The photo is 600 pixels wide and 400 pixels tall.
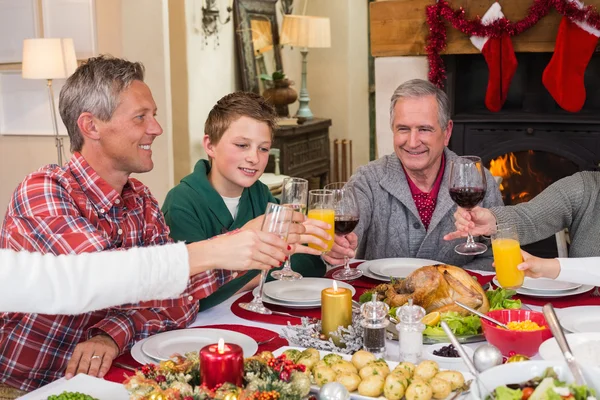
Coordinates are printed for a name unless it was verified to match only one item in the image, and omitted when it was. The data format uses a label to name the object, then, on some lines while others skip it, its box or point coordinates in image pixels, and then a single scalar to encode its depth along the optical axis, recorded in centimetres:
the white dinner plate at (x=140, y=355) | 149
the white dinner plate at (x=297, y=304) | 188
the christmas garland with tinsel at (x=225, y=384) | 113
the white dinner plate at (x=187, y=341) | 152
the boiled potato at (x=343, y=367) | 128
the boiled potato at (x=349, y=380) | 126
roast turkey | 171
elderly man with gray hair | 262
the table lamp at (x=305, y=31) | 577
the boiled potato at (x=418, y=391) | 120
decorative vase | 574
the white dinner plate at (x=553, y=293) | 193
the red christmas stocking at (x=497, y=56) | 388
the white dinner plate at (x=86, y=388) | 132
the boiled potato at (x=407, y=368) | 126
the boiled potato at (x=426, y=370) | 126
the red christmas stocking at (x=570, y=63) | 373
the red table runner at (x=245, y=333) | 147
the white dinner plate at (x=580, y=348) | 133
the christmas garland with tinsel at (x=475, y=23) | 371
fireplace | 399
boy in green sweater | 225
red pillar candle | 117
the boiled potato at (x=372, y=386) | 124
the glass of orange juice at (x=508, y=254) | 176
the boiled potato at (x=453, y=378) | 124
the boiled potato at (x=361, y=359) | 131
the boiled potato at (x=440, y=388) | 122
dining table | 155
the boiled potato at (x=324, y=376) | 127
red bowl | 148
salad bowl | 104
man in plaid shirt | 169
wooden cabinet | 564
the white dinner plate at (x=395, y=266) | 218
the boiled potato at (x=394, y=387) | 122
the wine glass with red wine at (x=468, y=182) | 204
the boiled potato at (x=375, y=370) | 126
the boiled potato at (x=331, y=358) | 132
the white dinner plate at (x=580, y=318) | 166
